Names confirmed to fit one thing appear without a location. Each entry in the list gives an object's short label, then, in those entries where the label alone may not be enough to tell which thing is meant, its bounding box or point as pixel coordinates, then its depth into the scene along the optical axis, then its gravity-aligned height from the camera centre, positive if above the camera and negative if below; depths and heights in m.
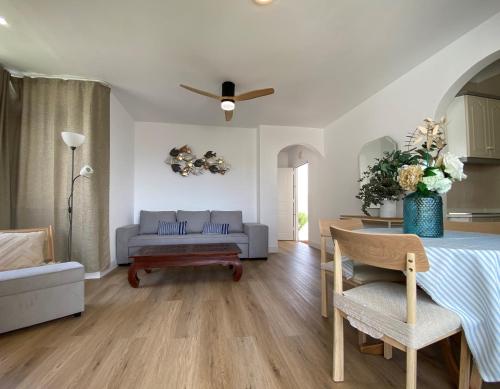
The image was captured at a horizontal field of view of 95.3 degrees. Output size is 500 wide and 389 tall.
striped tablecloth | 0.88 -0.37
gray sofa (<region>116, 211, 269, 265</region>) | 3.51 -0.57
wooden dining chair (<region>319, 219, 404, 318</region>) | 1.46 -0.48
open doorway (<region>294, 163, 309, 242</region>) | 6.41 -0.02
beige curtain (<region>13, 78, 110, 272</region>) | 2.67 +0.44
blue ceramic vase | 1.31 -0.08
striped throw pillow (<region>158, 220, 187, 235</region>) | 3.86 -0.48
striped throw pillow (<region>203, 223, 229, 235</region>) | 4.04 -0.51
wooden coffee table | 2.55 -0.66
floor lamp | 2.48 +0.36
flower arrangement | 1.24 +0.17
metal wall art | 4.61 +0.77
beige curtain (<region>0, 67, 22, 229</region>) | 2.43 +0.66
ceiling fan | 2.68 +1.26
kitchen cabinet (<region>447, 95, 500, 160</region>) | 2.54 +0.82
